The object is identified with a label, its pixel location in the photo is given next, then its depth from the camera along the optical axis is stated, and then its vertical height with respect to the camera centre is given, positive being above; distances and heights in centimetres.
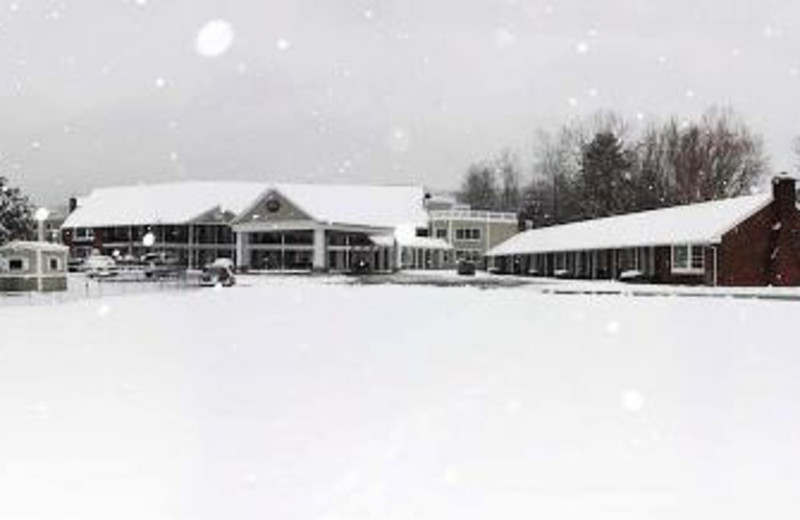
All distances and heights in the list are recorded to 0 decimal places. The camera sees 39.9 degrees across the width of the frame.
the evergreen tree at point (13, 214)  7050 +358
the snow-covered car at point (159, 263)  5853 +37
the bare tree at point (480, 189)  15262 +1104
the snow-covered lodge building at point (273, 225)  8500 +362
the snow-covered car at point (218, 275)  5619 -37
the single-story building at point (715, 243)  5081 +112
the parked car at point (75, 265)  8131 +26
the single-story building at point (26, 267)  5012 +8
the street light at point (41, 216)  5858 +279
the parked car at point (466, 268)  7650 -6
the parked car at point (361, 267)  7951 +3
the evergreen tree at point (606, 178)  9806 +795
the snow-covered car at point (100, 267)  6234 +10
